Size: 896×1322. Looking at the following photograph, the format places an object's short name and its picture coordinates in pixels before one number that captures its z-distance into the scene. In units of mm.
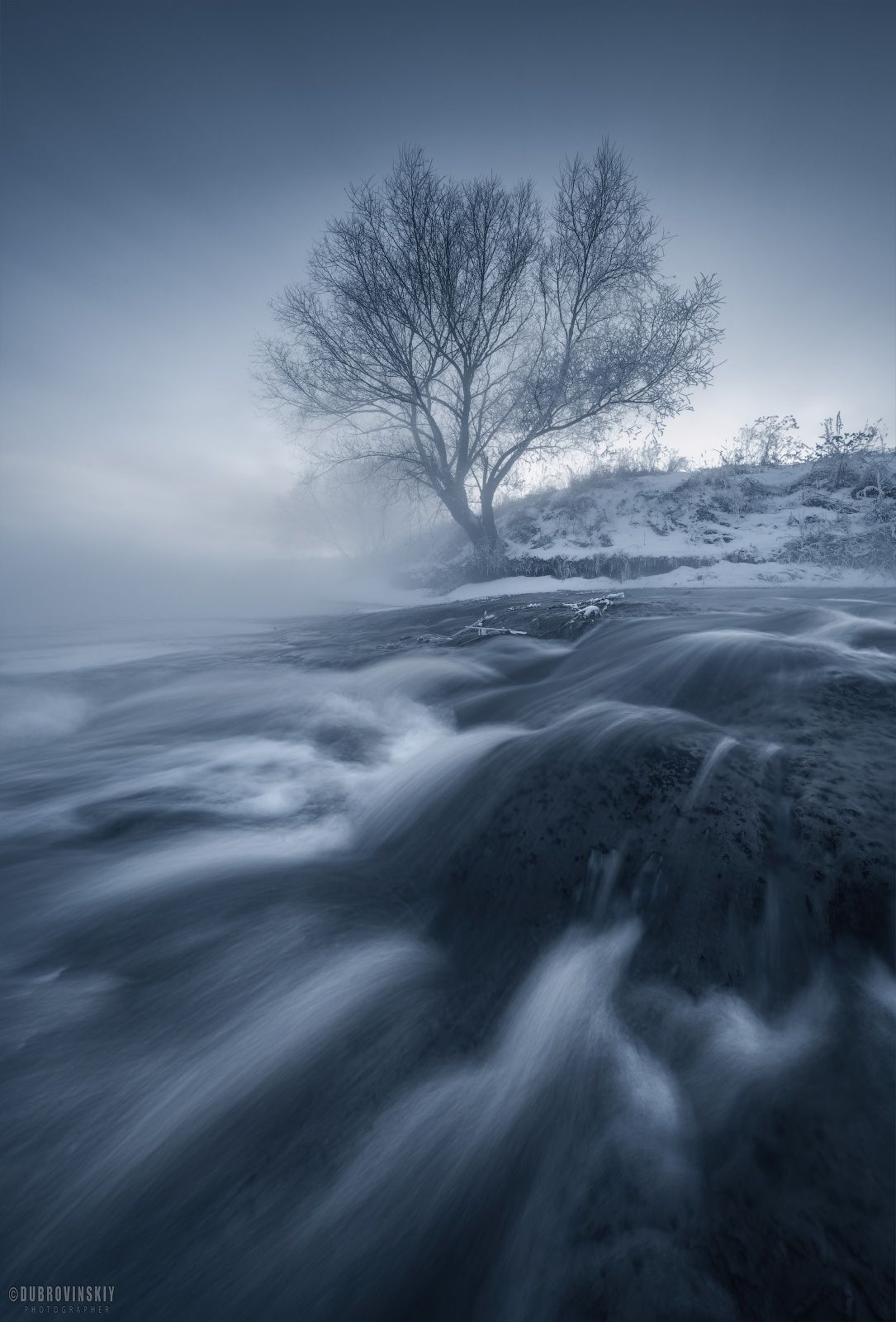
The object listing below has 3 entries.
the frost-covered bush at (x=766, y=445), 13586
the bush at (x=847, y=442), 10711
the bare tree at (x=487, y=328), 10719
